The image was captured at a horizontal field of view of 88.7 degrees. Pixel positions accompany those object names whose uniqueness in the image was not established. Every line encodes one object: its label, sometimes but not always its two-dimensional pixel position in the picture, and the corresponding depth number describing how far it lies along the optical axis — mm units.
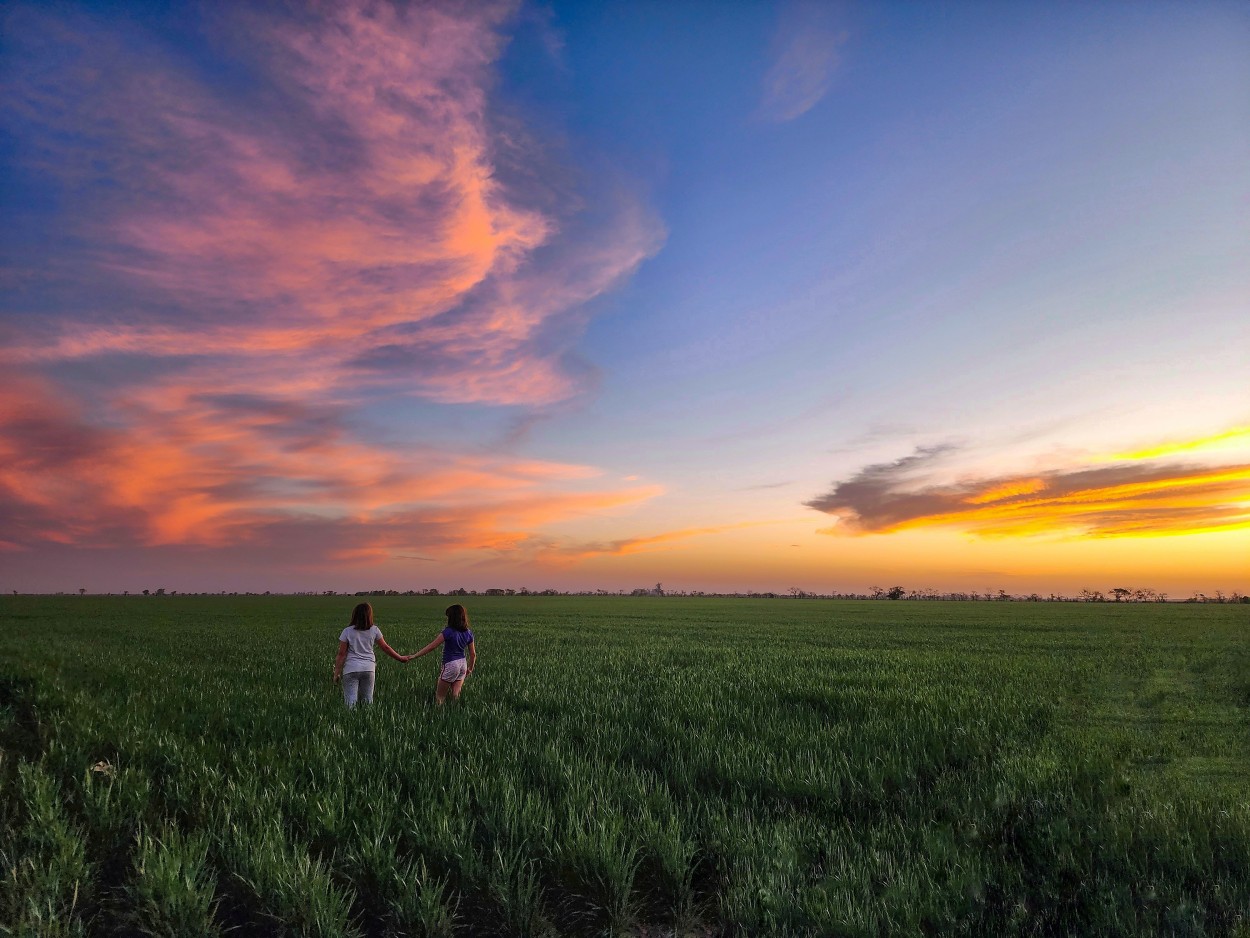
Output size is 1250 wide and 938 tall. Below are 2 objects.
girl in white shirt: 10969
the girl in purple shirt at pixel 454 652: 11312
